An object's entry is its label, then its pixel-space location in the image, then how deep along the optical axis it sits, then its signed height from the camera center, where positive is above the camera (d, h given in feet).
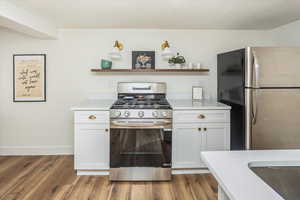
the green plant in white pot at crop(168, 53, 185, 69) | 12.08 +1.91
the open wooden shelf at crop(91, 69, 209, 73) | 11.84 +1.41
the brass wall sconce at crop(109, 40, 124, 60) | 11.13 +2.24
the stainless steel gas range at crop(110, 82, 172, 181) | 9.62 -1.74
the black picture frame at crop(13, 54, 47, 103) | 12.40 +1.07
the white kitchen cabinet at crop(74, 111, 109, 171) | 10.01 -1.70
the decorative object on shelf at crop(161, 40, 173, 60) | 11.04 +2.26
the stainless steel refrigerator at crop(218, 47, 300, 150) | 8.76 +0.08
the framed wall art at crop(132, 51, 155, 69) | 12.41 +2.09
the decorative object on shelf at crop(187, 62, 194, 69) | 12.25 +1.72
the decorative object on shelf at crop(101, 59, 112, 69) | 12.01 +1.73
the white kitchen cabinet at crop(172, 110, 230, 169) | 10.24 -1.52
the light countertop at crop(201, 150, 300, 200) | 3.03 -1.09
